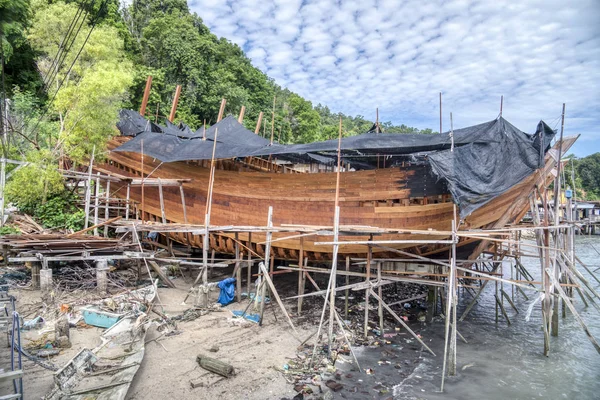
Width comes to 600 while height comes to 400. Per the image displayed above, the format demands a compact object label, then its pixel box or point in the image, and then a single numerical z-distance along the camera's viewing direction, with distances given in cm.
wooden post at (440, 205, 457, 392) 576
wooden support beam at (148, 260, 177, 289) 959
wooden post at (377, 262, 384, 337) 769
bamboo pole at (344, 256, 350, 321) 849
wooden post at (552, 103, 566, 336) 705
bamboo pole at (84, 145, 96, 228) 1057
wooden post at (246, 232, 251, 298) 911
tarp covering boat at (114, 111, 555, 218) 662
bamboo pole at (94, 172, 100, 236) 1086
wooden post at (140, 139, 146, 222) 1072
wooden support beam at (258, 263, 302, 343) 702
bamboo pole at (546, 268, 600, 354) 627
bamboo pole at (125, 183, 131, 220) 1245
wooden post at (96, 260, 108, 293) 880
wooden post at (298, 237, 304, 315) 817
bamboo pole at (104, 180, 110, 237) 1122
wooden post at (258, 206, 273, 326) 738
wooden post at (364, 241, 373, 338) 731
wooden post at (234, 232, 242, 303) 916
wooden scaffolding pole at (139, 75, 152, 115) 1646
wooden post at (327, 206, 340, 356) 609
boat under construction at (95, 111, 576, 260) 710
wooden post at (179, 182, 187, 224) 1083
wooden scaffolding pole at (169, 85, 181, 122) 1597
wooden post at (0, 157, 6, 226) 1068
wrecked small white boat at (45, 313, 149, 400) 443
